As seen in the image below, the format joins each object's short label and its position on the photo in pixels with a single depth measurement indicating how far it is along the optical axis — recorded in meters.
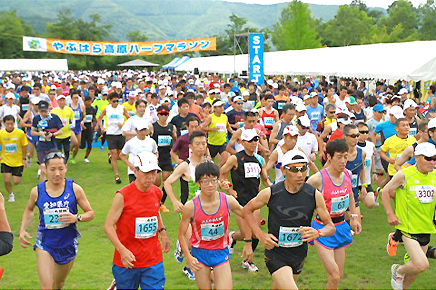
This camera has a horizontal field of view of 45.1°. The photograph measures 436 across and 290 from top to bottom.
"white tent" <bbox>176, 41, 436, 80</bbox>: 20.17
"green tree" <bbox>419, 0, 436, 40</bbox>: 86.50
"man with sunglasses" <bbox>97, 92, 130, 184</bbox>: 13.04
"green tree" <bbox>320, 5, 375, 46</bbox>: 93.81
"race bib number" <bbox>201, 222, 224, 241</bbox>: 5.35
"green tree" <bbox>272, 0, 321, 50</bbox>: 84.56
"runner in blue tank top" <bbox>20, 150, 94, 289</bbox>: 5.48
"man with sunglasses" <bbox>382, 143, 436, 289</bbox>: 6.04
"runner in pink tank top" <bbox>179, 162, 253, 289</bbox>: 5.32
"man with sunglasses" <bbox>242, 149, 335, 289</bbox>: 5.12
